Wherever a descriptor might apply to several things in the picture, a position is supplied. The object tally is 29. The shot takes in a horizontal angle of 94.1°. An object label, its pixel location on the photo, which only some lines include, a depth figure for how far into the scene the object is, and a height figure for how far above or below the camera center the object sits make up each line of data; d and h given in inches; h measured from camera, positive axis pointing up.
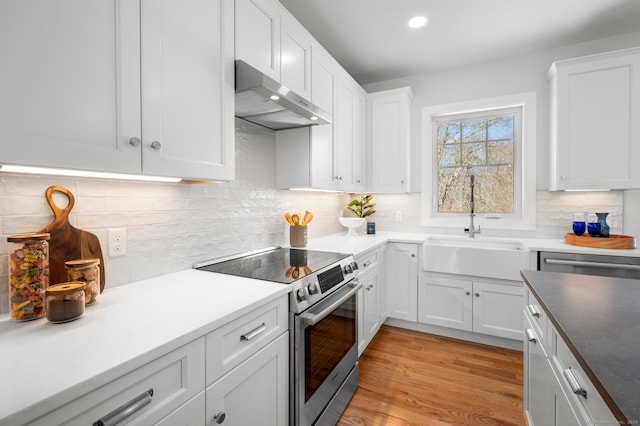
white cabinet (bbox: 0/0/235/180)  31.6 +16.4
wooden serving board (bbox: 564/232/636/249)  88.7 -9.5
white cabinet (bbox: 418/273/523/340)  98.7 -33.0
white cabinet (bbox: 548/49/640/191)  92.8 +28.7
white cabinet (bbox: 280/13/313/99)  73.1 +40.0
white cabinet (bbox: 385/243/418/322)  113.2 -26.7
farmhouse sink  97.1 -16.3
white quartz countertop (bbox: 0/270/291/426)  23.8 -13.9
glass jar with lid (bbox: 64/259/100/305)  41.6 -9.1
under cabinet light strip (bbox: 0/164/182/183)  37.4 +5.3
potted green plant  123.5 -0.4
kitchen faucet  117.2 -7.4
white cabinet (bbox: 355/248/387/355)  90.2 -28.8
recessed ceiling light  93.2 +60.2
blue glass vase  95.2 -5.0
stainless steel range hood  57.8 +24.2
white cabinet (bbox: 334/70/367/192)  105.8 +29.4
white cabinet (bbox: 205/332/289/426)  39.1 -26.8
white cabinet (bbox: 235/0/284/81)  60.3 +38.1
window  115.1 +20.3
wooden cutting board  43.1 -4.8
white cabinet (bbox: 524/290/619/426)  28.8 -21.7
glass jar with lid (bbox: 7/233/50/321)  37.0 -8.5
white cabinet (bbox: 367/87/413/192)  127.0 +30.7
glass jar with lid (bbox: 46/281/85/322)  35.8 -11.3
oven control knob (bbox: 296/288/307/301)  54.4 -15.5
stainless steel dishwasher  84.3 -15.8
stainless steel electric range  53.9 -23.1
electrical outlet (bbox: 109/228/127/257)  51.3 -5.6
